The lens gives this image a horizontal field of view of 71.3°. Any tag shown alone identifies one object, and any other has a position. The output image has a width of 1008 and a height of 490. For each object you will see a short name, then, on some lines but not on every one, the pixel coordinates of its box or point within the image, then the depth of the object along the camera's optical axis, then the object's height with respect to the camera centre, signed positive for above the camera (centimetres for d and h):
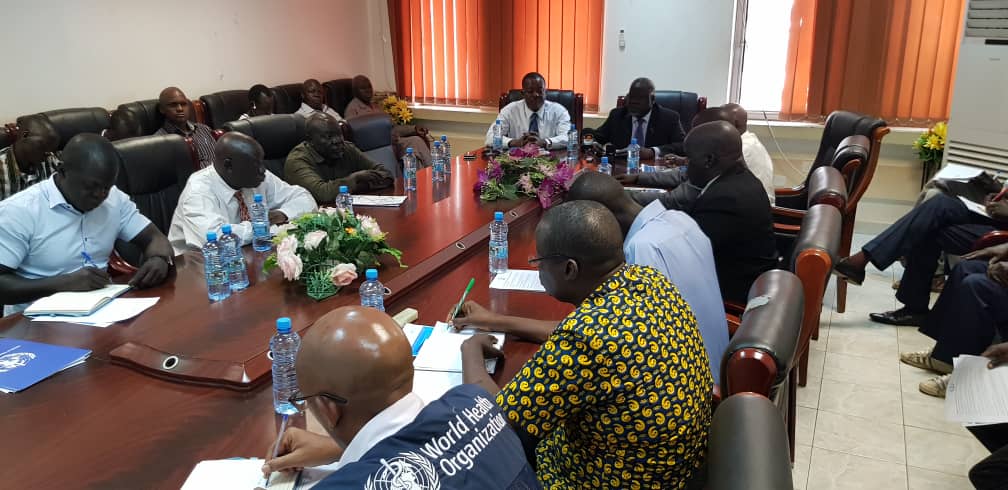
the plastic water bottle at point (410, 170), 360 -53
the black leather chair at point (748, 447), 100 -56
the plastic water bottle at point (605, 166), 396 -56
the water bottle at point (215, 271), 211 -61
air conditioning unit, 429 -17
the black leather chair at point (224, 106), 523 -30
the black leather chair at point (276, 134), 372 -37
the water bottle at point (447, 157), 398 -52
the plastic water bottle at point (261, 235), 262 -62
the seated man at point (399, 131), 501 -51
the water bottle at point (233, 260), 217 -59
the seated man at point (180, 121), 475 -37
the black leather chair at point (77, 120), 425 -33
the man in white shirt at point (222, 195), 271 -51
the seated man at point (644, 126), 467 -42
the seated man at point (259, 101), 551 -28
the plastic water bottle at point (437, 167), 382 -55
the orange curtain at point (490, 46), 610 +16
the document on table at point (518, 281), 226 -69
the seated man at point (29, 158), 358 -48
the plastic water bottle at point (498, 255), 242 -64
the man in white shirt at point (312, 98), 604 -28
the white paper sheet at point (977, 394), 192 -94
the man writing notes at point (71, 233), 220 -55
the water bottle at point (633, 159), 412 -56
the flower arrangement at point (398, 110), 676 -43
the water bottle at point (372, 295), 201 -64
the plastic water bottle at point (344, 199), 283 -54
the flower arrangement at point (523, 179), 333 -54
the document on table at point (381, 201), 324 -62
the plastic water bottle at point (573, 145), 442 -52
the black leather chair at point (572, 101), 541 -28
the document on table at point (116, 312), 194 -68
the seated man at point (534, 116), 498 -36
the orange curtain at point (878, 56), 499 +5
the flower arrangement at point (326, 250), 212 -56
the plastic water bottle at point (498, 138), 469 -48
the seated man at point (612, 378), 125 -55
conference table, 133 -71
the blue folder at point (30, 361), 161 -70
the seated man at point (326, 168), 352 -52
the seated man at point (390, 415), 92 -49
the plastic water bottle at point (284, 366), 153 -66
